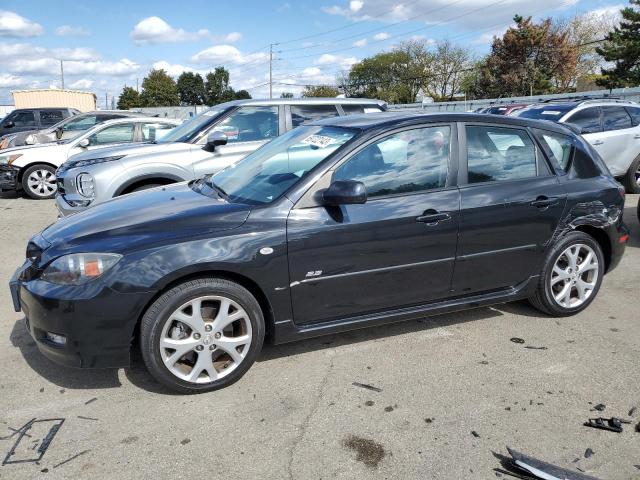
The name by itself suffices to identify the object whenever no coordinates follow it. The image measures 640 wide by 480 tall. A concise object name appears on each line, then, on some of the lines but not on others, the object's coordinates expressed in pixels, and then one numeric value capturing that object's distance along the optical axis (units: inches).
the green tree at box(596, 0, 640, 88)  1574.8
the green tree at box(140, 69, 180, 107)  3191.4
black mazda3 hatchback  120.9
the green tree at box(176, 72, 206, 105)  3521.2
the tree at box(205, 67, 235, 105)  3482.8
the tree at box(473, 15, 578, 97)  1943.9
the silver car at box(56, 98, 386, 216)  245.6
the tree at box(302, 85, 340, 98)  3265.3
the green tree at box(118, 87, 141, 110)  3211.1
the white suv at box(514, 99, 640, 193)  382.9
